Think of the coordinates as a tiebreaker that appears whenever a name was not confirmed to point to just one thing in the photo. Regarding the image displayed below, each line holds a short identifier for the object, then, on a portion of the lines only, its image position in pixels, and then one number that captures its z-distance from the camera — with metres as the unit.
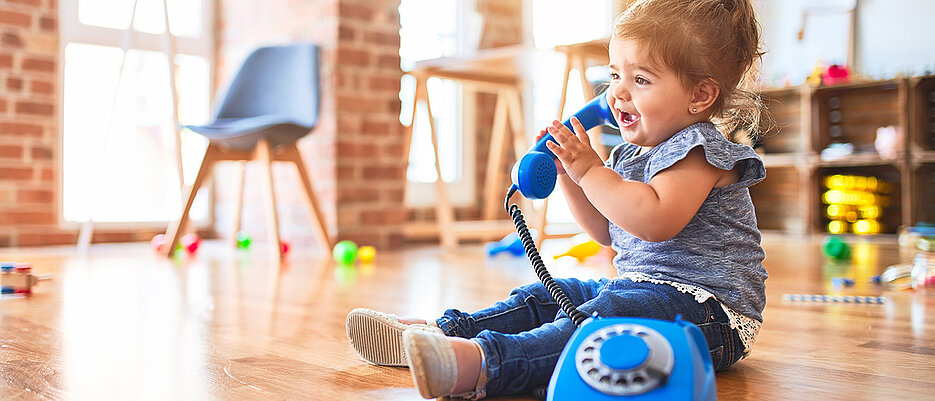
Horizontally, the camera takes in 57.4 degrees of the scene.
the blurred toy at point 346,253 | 2.64
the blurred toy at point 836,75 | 4.29
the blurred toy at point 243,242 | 3.19
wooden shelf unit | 4.11
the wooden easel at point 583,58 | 2.57
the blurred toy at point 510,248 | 2.82
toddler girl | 0.93
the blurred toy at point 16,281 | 1.73
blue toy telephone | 0.71
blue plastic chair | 2.70
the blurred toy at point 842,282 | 1.96
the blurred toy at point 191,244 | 2.89
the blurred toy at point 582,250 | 2.56
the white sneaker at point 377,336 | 1.05
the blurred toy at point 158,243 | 2.93
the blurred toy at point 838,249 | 2.79
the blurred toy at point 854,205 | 4.34
